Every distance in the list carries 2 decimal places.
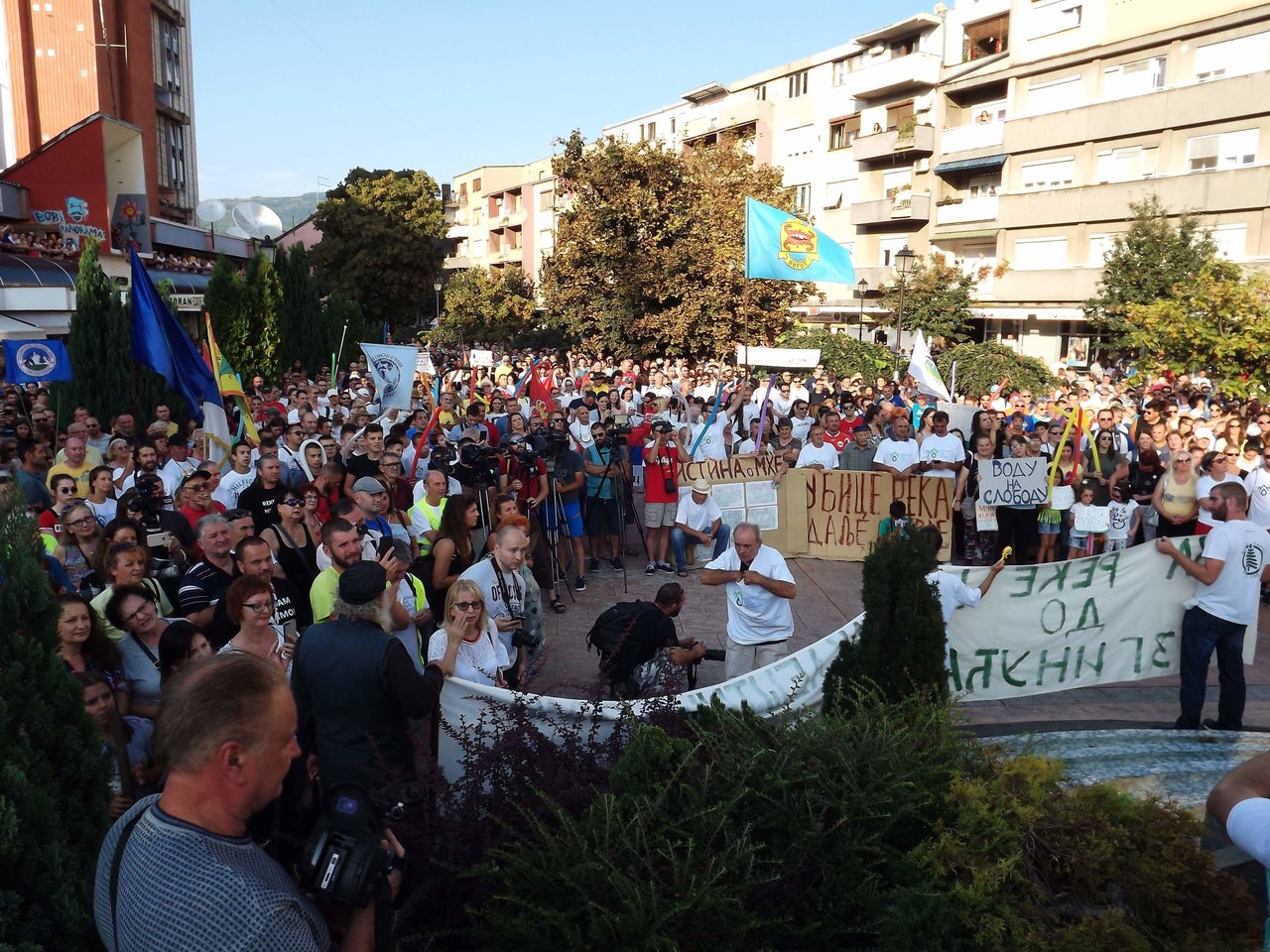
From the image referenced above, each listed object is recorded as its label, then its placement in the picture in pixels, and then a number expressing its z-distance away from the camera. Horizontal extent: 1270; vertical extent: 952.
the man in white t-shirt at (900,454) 10.75
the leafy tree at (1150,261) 26.52
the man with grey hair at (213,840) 1.77
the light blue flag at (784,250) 15.14
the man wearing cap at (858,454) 11.29
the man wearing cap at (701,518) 9.66
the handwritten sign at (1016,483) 9.91
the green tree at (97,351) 14.10
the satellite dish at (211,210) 56.84
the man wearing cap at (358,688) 3.68
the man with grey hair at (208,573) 5.21
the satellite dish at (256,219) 57.34
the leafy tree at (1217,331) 17.44
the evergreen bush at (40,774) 2.32
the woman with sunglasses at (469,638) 4.83
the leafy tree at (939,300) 33.47
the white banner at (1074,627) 6.32
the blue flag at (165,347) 9.80
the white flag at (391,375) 12.38
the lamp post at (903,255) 22.07
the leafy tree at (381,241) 47.28
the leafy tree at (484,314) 45.22
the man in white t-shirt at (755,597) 6.05
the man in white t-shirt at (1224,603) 5.94
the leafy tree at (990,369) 23.34
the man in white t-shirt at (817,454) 11.15
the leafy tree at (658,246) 26.25
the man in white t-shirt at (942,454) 10.71
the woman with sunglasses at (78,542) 5.92
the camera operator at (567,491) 9.40
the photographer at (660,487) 10.43
